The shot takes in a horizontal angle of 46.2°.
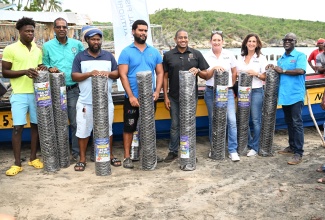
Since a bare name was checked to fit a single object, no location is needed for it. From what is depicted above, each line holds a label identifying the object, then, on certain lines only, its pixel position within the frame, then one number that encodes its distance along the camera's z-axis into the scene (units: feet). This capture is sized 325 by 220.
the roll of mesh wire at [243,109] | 17.26
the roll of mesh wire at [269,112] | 17.22
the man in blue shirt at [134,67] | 15.62
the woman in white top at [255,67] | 17.22
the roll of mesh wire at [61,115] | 15.87
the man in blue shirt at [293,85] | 16.37
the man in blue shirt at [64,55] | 16.20
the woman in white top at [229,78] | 16.84
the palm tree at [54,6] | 140.21
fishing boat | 18.24
